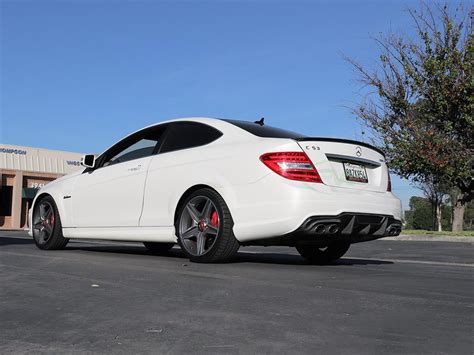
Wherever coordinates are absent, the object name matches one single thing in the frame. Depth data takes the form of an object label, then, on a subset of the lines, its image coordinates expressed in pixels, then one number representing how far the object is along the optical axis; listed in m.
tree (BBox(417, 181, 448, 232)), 40.56
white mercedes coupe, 5.08
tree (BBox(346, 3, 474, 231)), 19.36
